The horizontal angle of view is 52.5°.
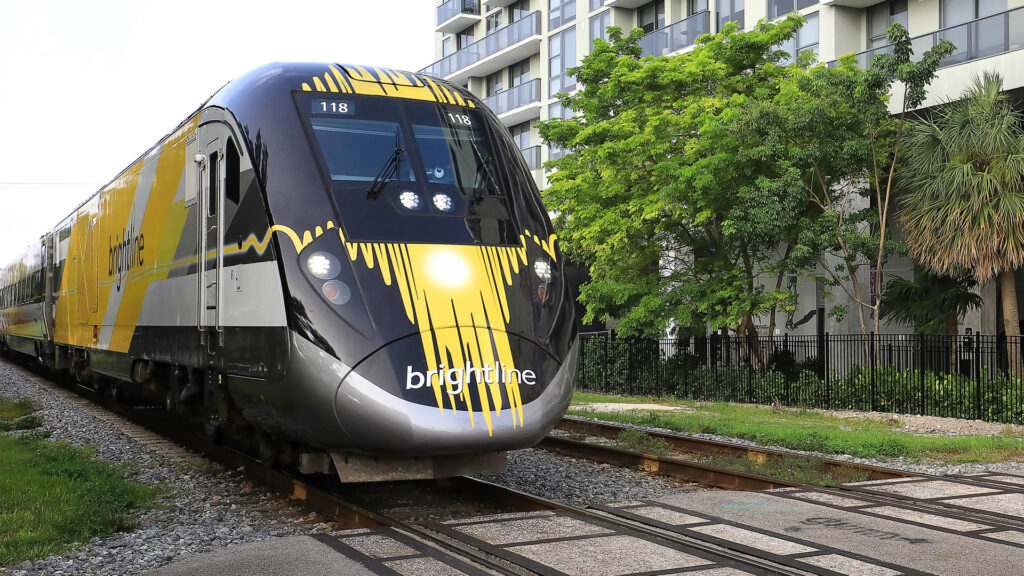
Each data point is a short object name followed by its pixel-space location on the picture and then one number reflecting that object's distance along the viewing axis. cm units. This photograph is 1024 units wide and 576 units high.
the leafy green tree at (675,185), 2044
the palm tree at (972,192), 1728
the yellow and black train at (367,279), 741
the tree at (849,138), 1927
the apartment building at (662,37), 2153
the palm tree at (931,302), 2031
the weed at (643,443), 1272
